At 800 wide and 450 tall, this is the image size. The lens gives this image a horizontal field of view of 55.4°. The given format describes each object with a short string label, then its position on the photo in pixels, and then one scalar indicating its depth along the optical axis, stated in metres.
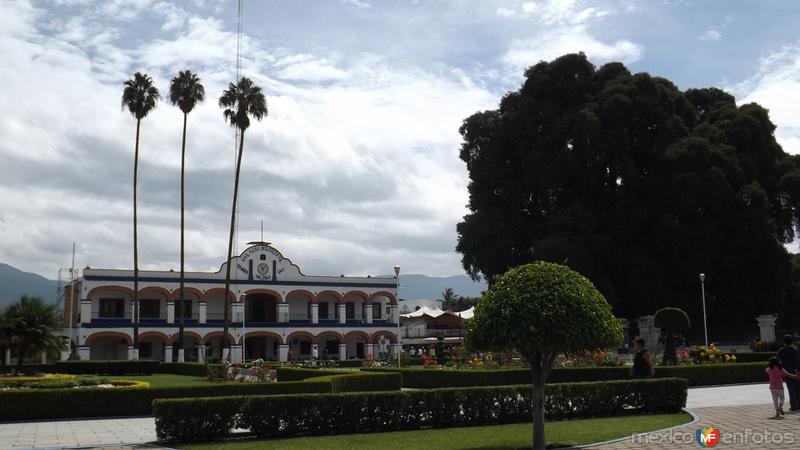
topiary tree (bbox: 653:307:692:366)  29.66
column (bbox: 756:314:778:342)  44.41
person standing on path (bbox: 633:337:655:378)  17.91
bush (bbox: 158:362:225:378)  37.53
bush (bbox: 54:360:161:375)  40.89
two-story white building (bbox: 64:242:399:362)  51.34
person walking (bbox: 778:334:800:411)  15.33
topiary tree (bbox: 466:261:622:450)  11.41
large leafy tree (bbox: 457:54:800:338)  44.50
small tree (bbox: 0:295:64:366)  28.75
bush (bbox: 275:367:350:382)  27.05
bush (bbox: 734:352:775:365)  32.44
